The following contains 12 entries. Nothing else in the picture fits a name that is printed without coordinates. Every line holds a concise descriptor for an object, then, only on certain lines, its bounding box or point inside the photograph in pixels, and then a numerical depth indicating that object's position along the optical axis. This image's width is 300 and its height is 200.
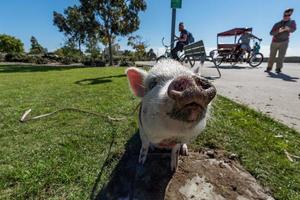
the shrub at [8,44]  36.08
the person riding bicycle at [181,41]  5.71
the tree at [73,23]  13.29
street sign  4.31
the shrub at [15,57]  15.69
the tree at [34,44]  39.54
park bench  4.13
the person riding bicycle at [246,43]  7.61
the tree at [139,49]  20.88
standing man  4.71
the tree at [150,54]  21.38
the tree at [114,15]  12.59
